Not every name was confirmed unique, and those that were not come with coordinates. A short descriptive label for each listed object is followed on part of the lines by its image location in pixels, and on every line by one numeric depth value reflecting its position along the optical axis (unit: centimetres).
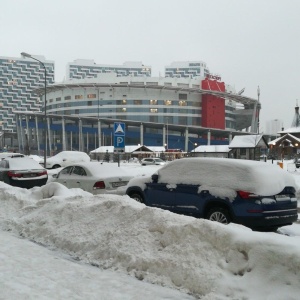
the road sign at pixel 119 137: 1579
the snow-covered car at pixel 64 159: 3300
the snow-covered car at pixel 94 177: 1228
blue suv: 749
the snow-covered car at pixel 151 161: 5294
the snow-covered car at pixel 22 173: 1623
